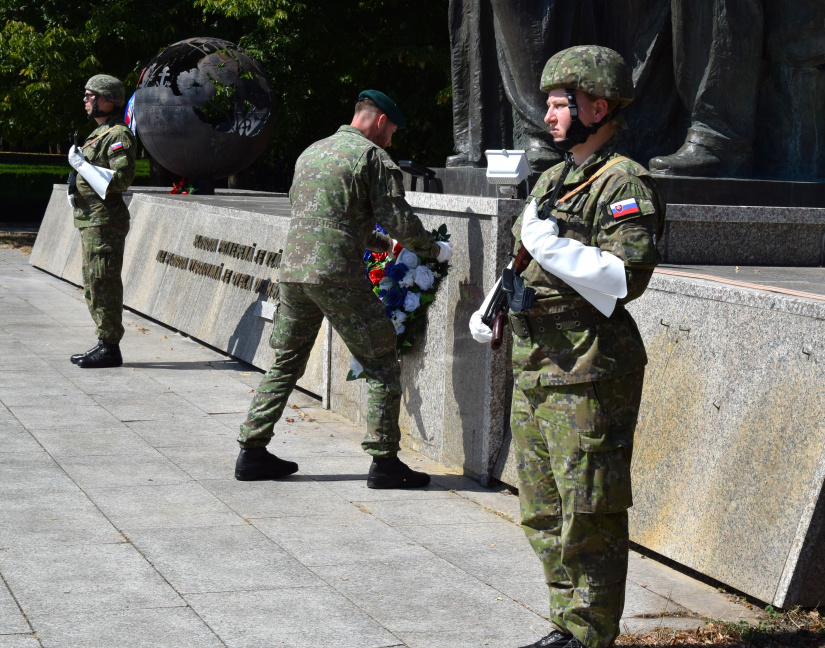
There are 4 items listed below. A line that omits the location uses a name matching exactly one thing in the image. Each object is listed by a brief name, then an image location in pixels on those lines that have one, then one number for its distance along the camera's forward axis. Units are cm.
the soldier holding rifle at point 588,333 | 756
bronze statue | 1534
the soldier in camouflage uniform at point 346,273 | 1256
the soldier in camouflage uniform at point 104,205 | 1947
